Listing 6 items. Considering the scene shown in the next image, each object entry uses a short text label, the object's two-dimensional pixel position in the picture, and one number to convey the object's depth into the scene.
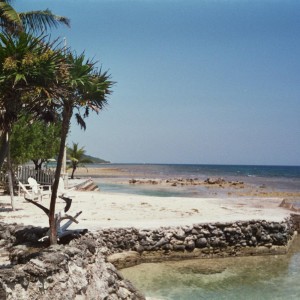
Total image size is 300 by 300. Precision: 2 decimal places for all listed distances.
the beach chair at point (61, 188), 21.57
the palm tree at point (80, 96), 9.45
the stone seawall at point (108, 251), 6.71
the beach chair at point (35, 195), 19.22
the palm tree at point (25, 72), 7.21
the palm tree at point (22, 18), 14.97
